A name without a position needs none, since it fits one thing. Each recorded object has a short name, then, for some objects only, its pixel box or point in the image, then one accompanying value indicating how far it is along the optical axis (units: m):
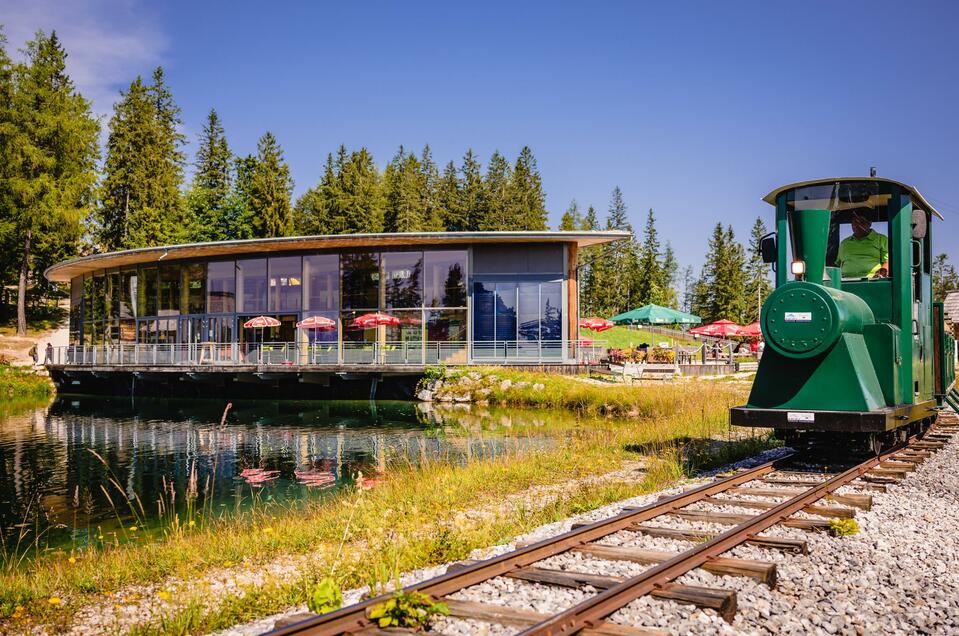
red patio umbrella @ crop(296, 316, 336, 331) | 32.92
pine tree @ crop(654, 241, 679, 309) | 88.81
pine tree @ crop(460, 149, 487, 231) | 79.62
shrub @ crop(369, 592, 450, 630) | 3.79
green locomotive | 8.46
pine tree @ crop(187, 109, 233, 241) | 64.56
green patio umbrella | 33.97
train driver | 9.42
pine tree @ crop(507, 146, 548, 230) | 79.62
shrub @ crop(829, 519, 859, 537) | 5.80
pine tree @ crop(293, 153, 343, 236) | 71.12
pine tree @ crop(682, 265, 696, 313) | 136.09
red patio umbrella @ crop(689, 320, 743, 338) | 38.59
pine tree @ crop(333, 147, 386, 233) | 70.75
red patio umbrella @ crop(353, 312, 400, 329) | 31.70
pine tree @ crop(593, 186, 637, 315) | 86.62
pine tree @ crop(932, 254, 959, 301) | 119.03
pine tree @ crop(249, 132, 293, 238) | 62.69
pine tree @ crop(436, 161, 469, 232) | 80.38
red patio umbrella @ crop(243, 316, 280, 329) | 33.53
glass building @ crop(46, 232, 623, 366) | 32.12
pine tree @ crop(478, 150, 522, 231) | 78.50
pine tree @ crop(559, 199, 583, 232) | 93.62
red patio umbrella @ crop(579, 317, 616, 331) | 37.84
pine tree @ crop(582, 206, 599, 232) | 102.95
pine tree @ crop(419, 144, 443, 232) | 81.38
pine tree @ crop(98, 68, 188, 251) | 57.97
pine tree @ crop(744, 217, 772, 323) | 88.31
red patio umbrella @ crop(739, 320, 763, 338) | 41.01
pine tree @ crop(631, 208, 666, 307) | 84.38
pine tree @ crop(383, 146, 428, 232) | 73.69
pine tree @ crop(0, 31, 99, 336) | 45.53
